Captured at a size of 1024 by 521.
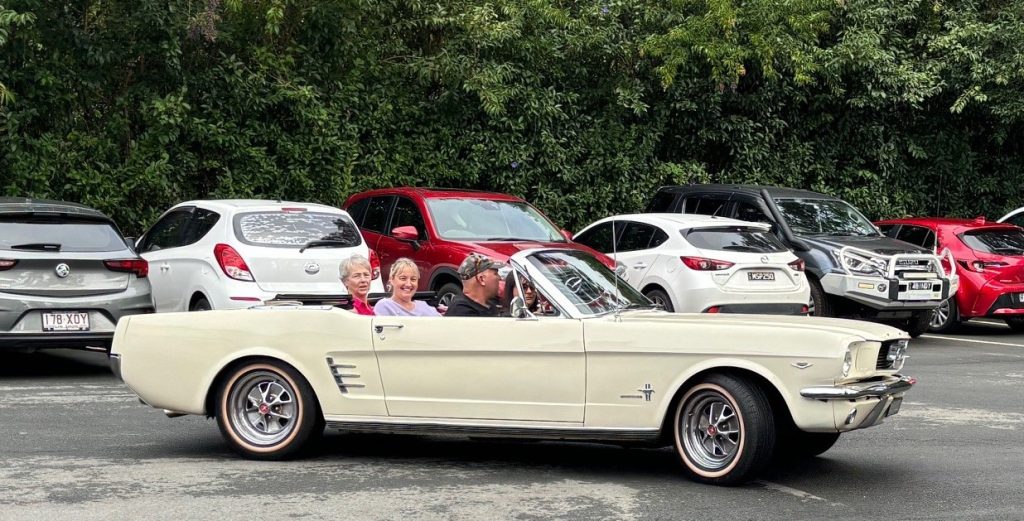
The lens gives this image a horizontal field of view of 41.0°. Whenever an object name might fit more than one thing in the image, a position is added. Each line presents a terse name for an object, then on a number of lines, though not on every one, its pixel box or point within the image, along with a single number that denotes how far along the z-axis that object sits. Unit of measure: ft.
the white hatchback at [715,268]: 49.03
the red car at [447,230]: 48.62
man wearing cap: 28.25
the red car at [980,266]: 57.77
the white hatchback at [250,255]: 41.75
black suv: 53.21
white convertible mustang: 24.63
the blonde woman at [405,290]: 29.39
